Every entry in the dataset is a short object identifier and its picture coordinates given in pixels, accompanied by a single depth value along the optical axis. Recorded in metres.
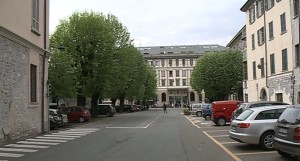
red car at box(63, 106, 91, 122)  37.59
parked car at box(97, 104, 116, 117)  50.78
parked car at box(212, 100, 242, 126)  29.64
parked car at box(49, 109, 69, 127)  28.17
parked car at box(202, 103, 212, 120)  38.62
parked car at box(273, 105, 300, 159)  10.28
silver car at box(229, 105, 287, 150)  13.95
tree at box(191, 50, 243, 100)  62.09
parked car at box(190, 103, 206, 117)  48.50
